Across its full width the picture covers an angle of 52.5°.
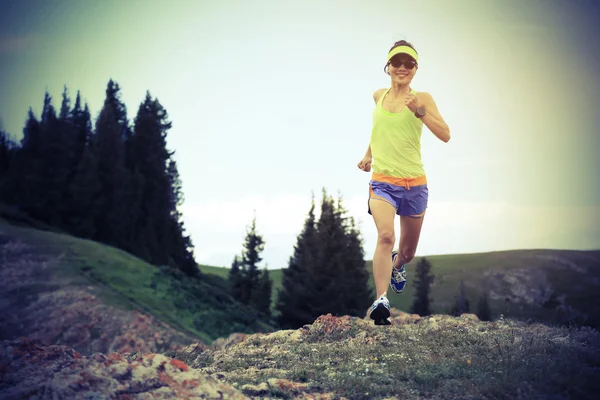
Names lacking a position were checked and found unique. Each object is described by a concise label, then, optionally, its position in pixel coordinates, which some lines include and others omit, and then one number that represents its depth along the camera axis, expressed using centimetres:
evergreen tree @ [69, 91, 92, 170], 7269
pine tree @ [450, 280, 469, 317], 7481
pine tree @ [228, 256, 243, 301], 7494
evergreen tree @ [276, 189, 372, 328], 4684
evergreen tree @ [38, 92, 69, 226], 6047
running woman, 812
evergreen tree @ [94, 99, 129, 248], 6244
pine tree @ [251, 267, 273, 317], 6962
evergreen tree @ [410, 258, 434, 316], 6862
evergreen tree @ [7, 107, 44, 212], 6006
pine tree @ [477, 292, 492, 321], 6599
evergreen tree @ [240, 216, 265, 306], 7362
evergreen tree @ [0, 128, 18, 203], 6012
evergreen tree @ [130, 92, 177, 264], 6588
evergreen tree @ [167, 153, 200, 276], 6856
